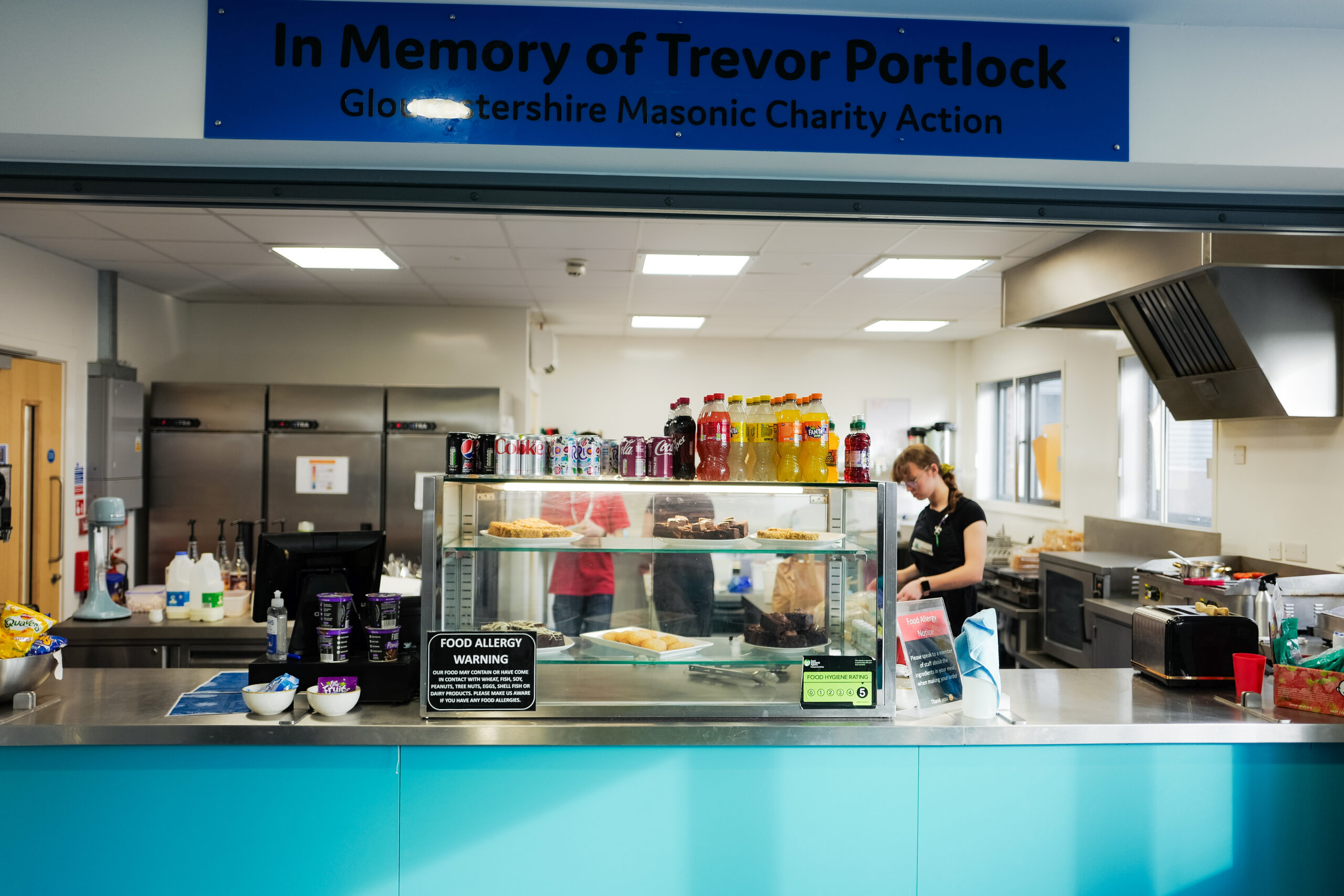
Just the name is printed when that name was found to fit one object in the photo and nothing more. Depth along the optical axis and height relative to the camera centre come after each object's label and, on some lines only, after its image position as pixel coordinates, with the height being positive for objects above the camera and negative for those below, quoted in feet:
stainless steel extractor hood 11.15 +2.25
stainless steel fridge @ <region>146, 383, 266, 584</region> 19.36 -0.13
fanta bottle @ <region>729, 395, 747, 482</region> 7.71 +0.10
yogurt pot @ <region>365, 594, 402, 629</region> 7.64 -1.39
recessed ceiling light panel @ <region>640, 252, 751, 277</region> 16.53 +3.89
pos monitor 8.69 -1.10
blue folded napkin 7.36 -1.62
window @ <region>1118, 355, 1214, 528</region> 16.61 +0.12
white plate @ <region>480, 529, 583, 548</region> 7.47 -0.74
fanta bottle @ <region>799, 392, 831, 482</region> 7.55 +0.13
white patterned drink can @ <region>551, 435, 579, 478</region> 7.43 +0.01
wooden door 14.98 -0.55
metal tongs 7.63 -1.95
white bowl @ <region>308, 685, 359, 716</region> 7.02 -2.04
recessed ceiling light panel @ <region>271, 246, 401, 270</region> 16.15 +3.87
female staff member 12.48 -1.16
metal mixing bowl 7.24 -1.92
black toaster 8.31 -1.78
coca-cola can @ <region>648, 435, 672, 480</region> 7.43 +0.00
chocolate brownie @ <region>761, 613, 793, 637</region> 7.80 -1.50
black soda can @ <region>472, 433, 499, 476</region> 7.39 +0.01
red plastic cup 7.68 -1.87
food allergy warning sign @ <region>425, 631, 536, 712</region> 6.98 -1.75
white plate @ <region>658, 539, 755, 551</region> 7.66 -0.76
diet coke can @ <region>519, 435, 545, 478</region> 7.43 +0.02
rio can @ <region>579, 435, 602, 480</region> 7.47 +0.03
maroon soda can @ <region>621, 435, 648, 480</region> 7.44 +0.02
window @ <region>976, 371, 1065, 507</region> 22.13 +0.68
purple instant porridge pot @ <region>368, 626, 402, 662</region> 7.50 -1.67
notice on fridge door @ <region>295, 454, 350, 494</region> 19.75 -0.45
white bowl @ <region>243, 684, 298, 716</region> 7.02 -2.03
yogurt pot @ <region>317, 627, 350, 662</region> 7.52 -1.67
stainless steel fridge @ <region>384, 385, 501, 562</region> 19.84 +0.51
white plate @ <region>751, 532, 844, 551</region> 7.72 -0.75
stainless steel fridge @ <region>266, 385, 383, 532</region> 19.69 -0.02
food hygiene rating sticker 7.07 -1.84
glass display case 7.20 -1.11
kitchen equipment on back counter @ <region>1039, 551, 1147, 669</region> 15.46 -2.33
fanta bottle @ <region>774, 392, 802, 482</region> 7.60 +0.12
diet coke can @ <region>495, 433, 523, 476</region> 7.40 +0.01
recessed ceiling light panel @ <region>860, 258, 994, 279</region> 16.21 +3.81
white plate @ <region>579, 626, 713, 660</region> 7.59 -1.70
